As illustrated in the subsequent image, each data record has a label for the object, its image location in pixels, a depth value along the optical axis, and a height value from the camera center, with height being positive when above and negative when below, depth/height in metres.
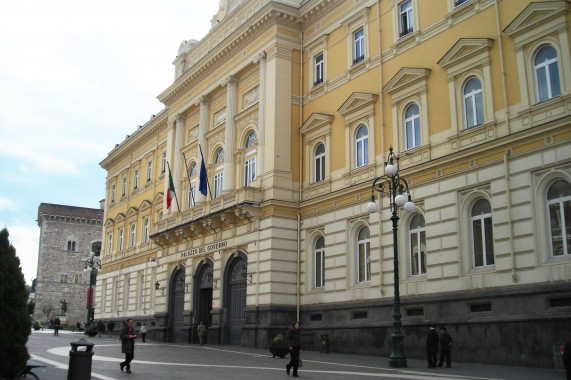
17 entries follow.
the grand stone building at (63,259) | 90.50 +9.93
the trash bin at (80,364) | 13.17 -0.70
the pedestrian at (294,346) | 17.89 -0.45
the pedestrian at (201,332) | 36.25 -0.12
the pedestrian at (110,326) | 51.08 +0.24
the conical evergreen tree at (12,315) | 12.30 +0.27
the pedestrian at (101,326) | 54.51 +0.30
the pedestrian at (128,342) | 18.66 -0.37
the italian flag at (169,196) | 43.07 +8.93
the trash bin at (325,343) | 29.02 -0.58
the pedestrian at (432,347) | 20.97 -0.54
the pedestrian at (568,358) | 15.22 -0.64
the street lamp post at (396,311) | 20.23 +0.61
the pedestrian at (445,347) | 21.36 -0.54
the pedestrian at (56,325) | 49.03 +0.34
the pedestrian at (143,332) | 42.12 -0.15
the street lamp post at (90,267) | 53.72 +5.30
